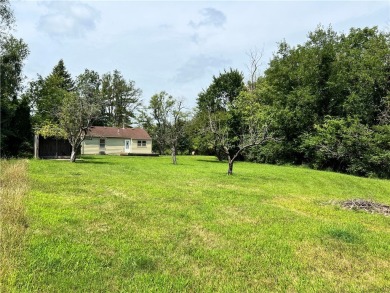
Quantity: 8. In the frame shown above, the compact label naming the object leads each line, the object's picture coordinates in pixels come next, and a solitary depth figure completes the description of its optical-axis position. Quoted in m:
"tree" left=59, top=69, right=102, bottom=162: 20.33
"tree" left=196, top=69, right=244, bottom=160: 37.47
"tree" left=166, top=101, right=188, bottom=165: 25.95
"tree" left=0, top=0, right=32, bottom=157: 21.33
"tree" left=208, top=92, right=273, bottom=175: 27.16
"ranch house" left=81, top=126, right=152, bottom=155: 36.56
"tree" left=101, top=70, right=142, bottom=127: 55.44
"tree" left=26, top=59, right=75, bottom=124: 35.50
